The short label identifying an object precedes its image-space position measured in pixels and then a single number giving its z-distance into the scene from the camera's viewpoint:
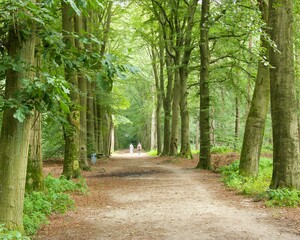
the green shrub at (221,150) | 24.78
